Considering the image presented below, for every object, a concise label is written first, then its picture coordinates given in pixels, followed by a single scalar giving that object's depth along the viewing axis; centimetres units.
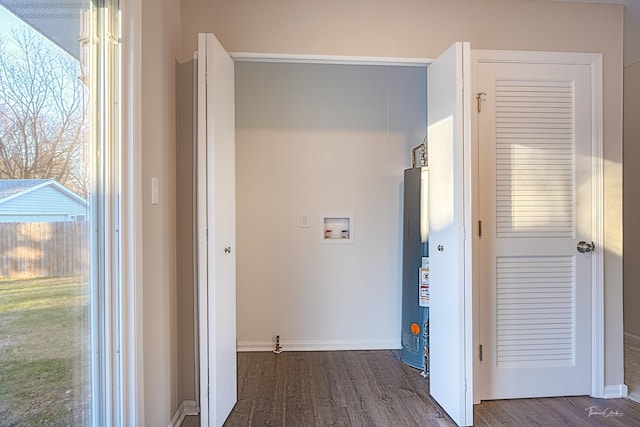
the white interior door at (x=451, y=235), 204
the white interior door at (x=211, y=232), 193
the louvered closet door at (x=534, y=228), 233
